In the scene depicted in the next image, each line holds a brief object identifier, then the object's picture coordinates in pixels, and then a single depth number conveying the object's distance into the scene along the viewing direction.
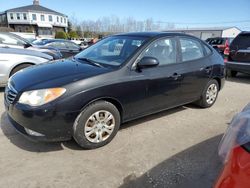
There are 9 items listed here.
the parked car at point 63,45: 9.55
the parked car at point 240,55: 6.25
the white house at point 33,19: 48.37
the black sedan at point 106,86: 2.27
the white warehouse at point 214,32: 37.38
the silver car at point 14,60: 4.50
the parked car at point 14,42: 5.85
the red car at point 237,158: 1.00
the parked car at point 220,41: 12.13
